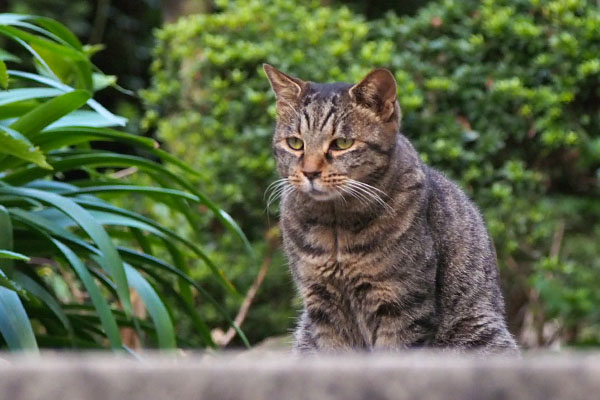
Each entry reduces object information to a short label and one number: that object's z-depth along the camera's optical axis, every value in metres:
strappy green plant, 4.81
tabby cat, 5.09
